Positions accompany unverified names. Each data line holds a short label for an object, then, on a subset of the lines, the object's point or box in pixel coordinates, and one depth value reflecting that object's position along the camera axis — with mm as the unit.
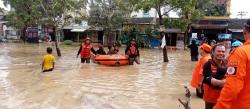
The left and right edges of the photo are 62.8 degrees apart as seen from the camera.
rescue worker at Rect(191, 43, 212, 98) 3966
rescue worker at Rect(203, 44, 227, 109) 2611
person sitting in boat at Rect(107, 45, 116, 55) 10253
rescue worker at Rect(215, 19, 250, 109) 1779
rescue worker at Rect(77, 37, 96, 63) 9324
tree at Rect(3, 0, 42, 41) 24132
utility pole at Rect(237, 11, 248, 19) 24746
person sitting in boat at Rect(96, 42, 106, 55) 10446
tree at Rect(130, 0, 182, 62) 10855
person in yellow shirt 7001
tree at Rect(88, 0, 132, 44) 20653
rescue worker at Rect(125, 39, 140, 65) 9867
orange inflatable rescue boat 9819
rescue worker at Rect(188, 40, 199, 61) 11760
